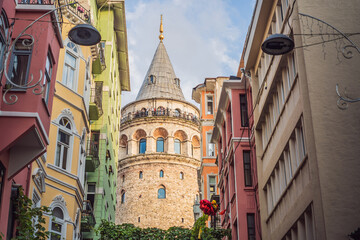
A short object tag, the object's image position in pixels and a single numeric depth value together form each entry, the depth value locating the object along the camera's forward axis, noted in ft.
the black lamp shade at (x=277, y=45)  47.67
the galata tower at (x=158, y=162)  237.25
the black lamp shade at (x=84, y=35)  49.78
